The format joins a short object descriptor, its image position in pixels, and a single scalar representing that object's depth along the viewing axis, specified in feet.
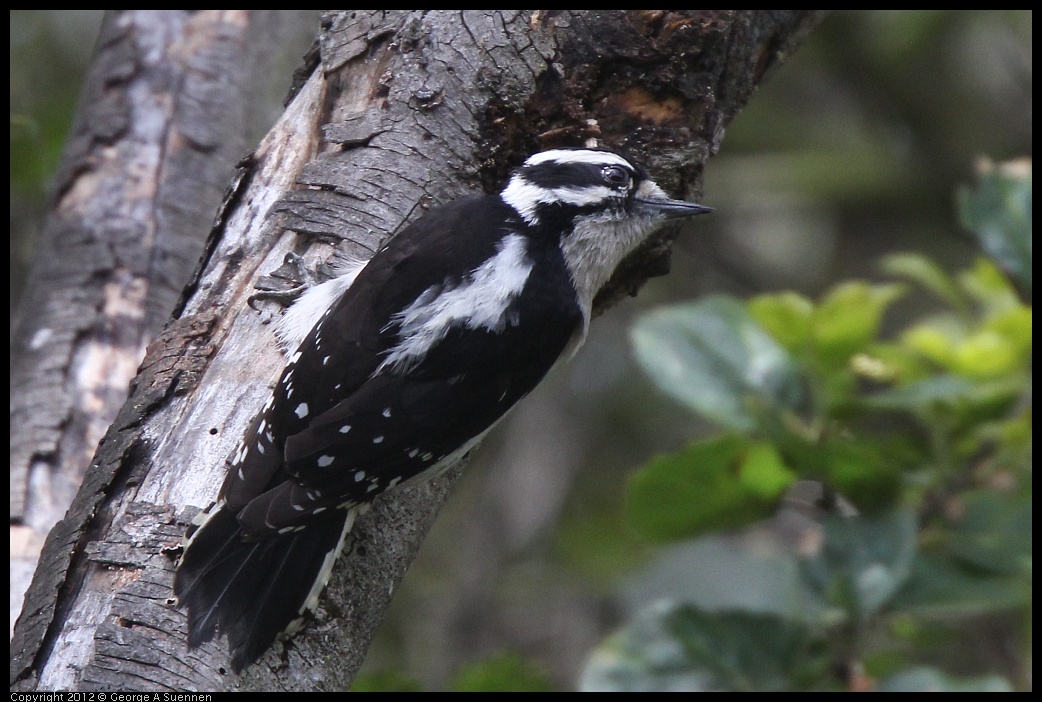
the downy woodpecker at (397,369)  16.21
